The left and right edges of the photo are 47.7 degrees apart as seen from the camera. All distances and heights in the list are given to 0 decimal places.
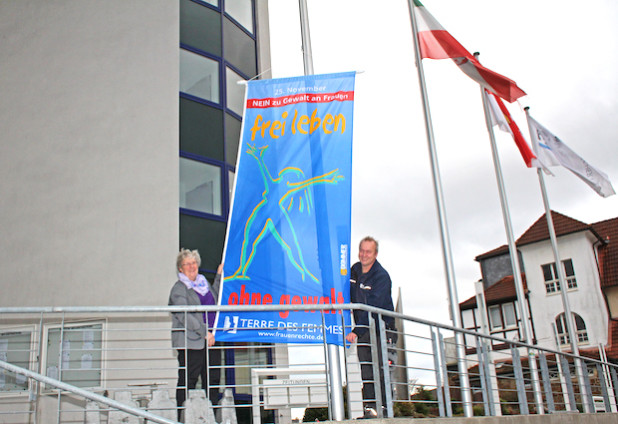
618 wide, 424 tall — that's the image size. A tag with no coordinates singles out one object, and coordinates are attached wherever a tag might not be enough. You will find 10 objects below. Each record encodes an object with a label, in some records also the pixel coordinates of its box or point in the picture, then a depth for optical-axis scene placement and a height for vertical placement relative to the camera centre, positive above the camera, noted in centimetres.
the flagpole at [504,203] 1380 +452
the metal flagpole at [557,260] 1539 +368
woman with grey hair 744 +127
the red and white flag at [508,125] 1506 +622
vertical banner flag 762 +255
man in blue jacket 763 +155
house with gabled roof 3306 +651
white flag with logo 1590 +578
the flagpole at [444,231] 886 +293
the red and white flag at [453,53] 1279 +659
